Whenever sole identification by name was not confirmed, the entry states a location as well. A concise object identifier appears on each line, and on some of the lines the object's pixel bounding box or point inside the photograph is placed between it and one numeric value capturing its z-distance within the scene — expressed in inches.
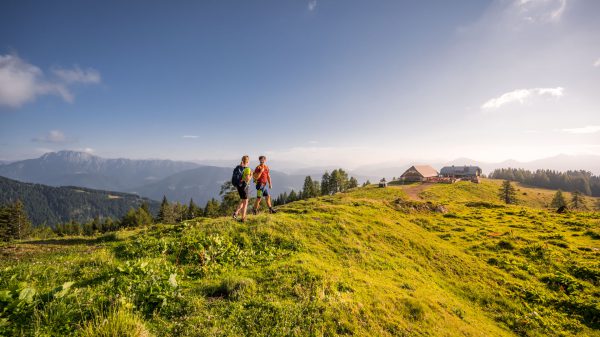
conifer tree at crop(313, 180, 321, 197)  3901.6
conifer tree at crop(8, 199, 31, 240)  2512.3
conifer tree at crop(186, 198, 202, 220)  3742.6
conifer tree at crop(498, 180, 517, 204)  2551.7
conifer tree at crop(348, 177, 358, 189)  4126.5
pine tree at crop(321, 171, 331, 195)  3869.3
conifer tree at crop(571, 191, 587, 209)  3005.4
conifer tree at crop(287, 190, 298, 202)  4377.0
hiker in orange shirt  592.1
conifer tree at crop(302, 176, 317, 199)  3885.3
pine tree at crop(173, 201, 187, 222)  3637.8
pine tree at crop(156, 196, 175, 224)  3376.0
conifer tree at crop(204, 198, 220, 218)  3421.0
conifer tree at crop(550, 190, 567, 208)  2802.7
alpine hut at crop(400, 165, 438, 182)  3137.6
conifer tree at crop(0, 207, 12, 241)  2378.7
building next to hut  3686.8
